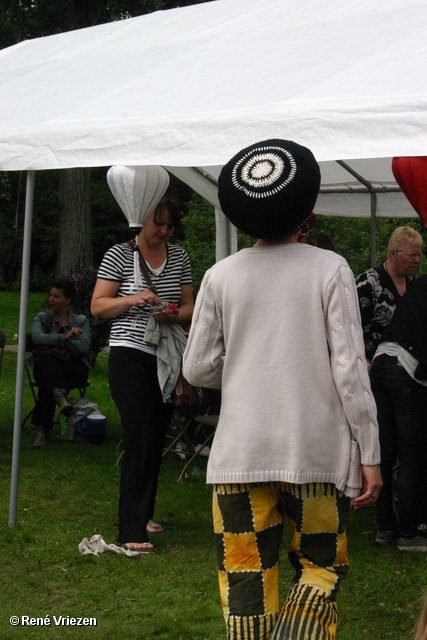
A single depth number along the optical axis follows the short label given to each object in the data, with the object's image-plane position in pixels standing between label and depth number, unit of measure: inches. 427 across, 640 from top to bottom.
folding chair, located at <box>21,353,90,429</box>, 294.7
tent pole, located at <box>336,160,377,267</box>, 336.4
